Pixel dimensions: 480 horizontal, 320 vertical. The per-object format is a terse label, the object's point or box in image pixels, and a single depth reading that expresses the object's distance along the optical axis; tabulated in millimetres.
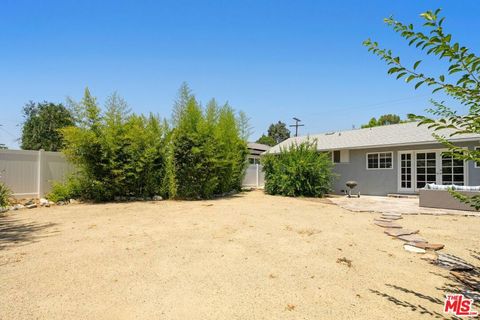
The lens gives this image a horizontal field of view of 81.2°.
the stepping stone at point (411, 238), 5242
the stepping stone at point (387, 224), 6434
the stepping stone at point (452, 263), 3834
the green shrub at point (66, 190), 9326
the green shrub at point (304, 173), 12758
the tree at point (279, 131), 55688
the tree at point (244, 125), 15203
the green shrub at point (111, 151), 9219
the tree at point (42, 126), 26352
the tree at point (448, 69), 1470
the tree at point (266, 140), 53062
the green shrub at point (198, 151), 10570
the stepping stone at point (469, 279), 3252
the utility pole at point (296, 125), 34141
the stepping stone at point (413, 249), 4629
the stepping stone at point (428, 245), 4789
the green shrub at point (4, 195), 8039
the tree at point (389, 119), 43175
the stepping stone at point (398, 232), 5684
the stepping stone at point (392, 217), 7427
